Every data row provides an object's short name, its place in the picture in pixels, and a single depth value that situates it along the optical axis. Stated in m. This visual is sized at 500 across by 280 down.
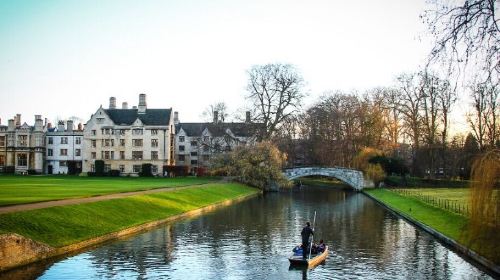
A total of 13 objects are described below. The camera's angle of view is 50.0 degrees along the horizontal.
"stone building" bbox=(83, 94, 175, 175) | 96.94
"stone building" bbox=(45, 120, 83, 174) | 107.31
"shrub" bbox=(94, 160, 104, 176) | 94.25
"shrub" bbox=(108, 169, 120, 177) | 94.44
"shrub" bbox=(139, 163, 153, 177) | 93.38
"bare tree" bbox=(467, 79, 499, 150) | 54.06
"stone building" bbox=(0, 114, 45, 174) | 104.12
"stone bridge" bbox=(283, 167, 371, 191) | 82.12
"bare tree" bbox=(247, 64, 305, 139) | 81.12
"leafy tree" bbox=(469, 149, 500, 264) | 19.58
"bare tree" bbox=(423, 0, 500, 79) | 16.03
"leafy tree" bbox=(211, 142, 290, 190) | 75.94
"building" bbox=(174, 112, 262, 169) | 84.20
